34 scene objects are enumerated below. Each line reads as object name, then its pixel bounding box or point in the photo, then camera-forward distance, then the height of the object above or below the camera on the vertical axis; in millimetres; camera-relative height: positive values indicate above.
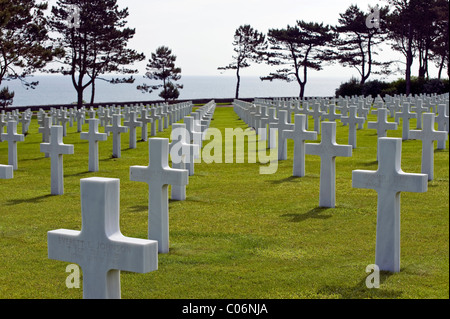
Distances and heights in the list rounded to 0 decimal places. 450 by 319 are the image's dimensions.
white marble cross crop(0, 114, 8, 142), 20978 -588
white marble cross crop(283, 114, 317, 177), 11188 -521
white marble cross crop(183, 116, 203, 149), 11819 -407
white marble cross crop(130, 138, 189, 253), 6477 -813
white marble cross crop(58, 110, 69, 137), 24156 -460
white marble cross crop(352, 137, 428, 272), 5441 -738
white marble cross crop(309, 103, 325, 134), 20561 -182
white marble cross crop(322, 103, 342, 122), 20266 -199
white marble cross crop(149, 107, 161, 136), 22153 -595
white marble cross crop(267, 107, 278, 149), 15970 -687
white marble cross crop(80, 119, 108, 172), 13039 -644
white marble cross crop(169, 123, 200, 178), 9453 -579
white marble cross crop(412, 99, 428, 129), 18234 +8
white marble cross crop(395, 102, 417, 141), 16844 -184
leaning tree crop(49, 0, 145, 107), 45062 +5197
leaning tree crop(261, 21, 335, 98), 54938 +5735
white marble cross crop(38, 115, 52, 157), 17409 -587
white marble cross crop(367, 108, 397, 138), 13633 -320
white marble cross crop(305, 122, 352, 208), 8680 -766
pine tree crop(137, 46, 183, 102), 66625 +4378
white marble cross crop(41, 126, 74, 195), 10484 -801
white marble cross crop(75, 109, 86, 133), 26375 -475
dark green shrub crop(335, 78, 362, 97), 47750 +1553
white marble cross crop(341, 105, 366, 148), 16031 -378
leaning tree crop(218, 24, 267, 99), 66750 +6721
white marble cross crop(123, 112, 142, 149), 17847 -483
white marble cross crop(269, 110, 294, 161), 13914 -506
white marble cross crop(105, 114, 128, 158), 15500 -552
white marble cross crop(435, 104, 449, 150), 13312 -185
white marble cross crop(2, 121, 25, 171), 13305 -668
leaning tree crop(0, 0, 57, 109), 32094 +3276
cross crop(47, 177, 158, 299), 3516 -793
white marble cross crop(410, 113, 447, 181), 10000 -451
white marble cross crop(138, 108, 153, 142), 20219 -416
